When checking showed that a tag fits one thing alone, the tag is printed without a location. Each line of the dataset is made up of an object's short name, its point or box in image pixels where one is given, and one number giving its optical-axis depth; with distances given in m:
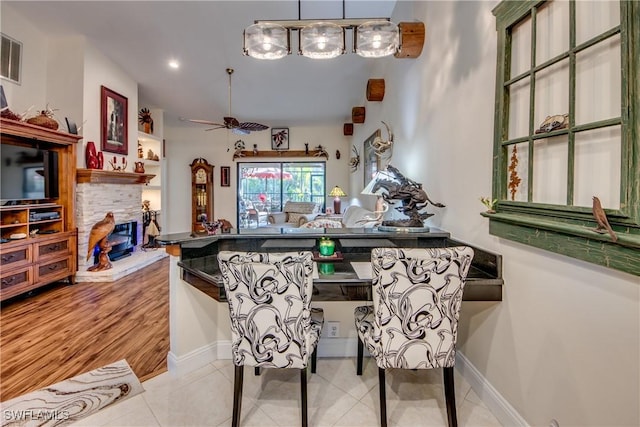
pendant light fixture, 1.89
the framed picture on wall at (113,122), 4.28
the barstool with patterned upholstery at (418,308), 1.36
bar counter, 1.59
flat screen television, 3.12
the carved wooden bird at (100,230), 3.96
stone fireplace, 3.96
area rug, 1.63
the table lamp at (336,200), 6.70
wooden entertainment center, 3.05
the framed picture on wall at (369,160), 4.62
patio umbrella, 8.07
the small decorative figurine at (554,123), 1.17
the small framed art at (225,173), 8.01
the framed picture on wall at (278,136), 7.84
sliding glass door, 8.02
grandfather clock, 7.86
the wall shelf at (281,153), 7.76
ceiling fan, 4.73
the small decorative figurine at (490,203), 1.58
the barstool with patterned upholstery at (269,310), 1.37
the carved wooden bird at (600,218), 0.94
